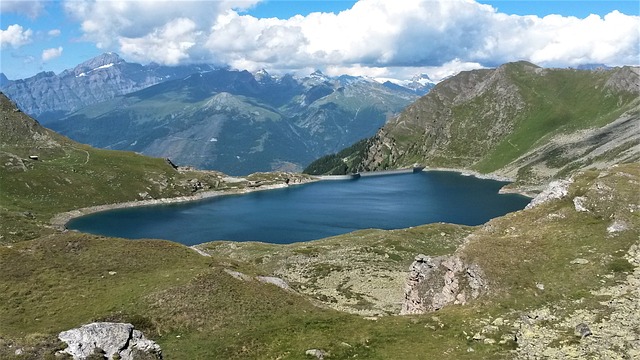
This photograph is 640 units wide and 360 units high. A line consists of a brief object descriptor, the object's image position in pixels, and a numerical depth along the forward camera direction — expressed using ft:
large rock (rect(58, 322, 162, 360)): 108.68
